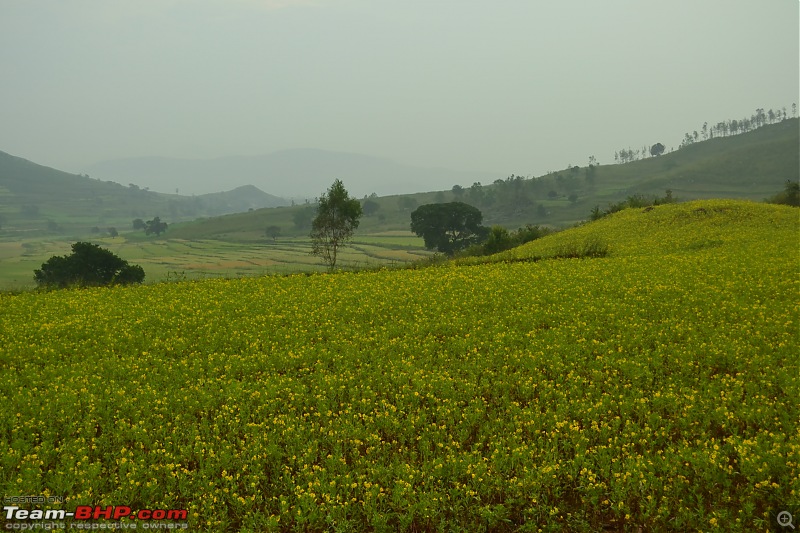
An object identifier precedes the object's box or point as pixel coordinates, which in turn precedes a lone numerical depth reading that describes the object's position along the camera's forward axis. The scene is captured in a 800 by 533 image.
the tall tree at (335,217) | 62.09
